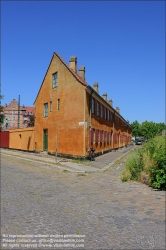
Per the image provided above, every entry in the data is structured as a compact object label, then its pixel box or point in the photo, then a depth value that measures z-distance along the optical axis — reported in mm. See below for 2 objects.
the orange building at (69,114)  20375
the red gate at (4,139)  35906
